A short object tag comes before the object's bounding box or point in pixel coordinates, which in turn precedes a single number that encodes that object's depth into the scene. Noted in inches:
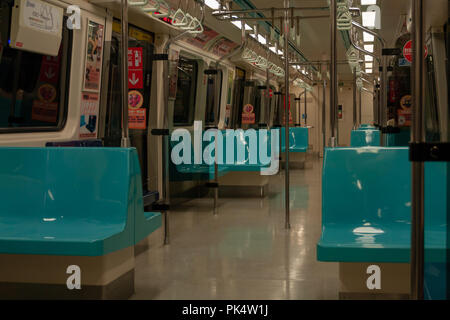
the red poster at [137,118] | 213.5
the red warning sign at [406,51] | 214.4
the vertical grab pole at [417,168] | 50.6
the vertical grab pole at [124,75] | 124.6
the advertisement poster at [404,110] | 231.9
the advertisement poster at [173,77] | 219.1
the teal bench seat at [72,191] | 124.3
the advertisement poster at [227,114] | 430.1
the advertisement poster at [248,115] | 466.7
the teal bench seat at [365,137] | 289.3
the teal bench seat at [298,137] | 515.2
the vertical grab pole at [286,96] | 213.0
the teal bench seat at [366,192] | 119.2
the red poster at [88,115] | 193.0
